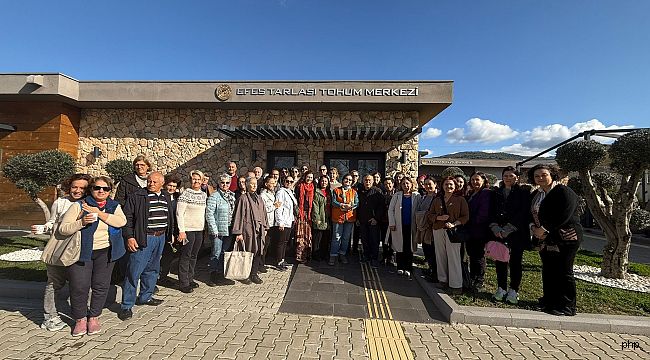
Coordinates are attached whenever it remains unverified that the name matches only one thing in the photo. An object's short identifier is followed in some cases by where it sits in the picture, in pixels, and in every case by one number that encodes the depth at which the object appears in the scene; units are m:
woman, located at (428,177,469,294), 4.54
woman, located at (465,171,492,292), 4.50
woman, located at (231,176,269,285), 4.89
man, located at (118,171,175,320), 3.71
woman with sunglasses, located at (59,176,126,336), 3.26
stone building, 9.15
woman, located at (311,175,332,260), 5.96
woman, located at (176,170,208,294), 4.43
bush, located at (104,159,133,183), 8.82
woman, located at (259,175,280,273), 5.50
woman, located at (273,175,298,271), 5.63
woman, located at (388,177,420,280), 5.55
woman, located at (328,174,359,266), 5.99
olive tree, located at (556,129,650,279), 5.14
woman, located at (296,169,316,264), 5.98
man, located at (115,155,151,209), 3.96
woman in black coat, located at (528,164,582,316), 3.80
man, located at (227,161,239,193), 5.72
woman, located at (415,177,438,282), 5.00
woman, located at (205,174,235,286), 4.73
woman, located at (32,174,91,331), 3.38
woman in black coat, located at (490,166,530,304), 4.20
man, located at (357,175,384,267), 6.09
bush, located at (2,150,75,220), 6.74
